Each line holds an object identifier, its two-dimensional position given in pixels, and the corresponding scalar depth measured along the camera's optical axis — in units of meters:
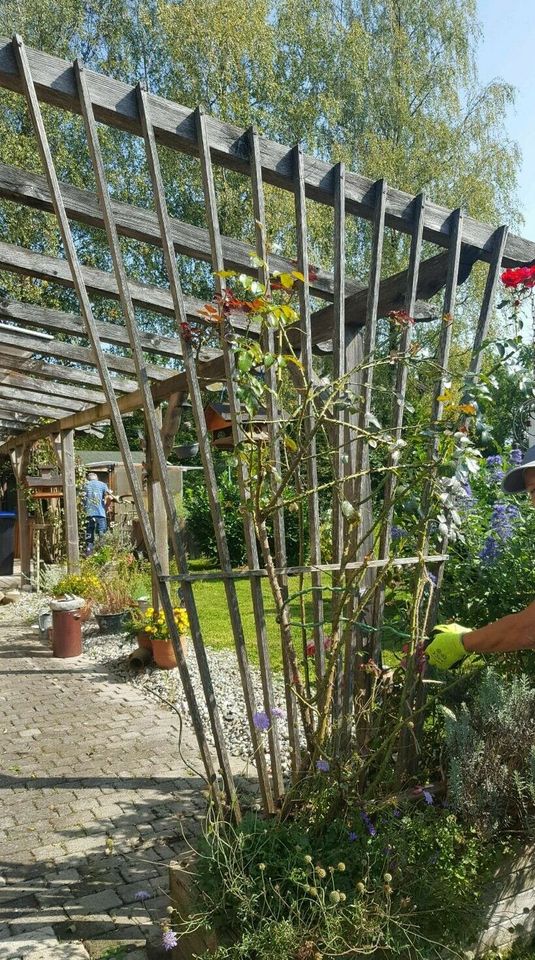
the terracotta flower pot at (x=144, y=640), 6.47
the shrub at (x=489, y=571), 3.29
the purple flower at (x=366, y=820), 2.37
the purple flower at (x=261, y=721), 2.51
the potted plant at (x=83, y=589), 8.00
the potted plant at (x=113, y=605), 8.02
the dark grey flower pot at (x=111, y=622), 8.02
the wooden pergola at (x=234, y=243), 2.48
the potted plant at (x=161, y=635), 6.29
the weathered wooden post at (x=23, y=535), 11.78
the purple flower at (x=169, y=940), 2.13
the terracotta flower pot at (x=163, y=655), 6.34
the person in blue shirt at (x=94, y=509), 12.61
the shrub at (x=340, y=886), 2.06
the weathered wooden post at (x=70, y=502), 9.73
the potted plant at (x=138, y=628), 6.48
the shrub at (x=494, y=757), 2.49
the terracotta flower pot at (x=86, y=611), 7.84
